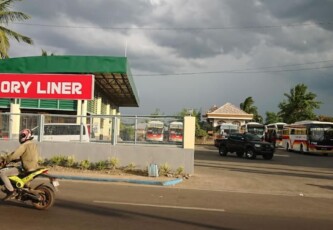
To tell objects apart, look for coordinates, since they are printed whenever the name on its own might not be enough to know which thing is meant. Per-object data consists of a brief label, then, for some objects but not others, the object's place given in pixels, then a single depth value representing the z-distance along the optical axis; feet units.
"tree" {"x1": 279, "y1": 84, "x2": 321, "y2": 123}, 226.38
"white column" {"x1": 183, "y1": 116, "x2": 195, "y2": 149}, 58.44
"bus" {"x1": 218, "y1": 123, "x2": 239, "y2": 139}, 181.78
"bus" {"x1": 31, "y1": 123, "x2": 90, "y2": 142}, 61.87
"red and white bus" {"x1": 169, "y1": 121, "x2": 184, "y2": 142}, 59.36
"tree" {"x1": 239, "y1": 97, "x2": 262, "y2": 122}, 290.56
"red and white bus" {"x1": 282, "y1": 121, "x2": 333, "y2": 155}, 121.29
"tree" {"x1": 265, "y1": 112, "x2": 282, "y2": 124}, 304.30
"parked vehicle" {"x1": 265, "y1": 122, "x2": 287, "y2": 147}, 171.32
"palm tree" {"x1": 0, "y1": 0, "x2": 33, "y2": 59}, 97.39
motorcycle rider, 28.96
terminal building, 85.71
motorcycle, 29.30
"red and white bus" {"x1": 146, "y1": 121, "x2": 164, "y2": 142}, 60.34
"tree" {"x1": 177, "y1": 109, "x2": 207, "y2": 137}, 209.79
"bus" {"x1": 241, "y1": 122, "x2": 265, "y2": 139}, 181.68
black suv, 97.81
